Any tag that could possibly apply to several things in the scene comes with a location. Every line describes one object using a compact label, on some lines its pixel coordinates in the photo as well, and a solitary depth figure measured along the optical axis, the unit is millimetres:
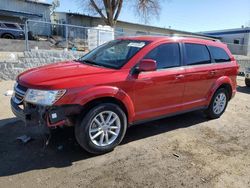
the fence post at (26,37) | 6954
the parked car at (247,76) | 7909
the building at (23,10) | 18717
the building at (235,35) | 27041
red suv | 2585
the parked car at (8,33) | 11667
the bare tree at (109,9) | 19682
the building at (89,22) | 20914
